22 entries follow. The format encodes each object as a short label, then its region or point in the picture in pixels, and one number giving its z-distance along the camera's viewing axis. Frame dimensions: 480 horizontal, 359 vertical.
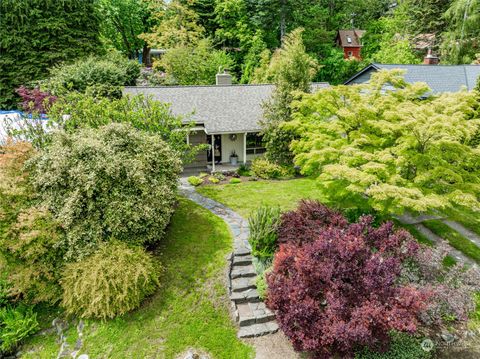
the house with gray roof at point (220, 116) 17.61
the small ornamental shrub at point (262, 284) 8.78
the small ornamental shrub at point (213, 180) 16.34
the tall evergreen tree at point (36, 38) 25.61
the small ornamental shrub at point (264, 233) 9.30
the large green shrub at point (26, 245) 8.36
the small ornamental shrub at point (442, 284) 7.15
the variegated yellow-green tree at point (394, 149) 8.73
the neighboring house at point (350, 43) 44.78
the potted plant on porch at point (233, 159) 18.93
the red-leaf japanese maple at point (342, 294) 6.44
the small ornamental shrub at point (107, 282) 7.98
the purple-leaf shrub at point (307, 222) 8.86
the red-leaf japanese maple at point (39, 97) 14.49
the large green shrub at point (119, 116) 11.86
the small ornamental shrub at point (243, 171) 17.58
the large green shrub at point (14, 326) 7.97
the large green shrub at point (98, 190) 8.78
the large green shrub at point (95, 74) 22.03
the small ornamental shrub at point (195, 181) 15.98
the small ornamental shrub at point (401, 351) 6.98
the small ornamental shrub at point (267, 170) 16.92
